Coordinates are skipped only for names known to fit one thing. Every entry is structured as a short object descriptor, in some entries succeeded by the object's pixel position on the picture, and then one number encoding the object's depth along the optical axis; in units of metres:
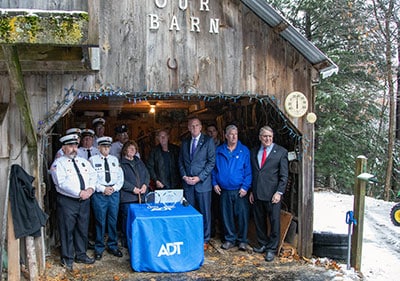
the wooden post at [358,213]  5.16
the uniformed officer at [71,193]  4.94
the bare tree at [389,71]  10.69
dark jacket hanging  4.39
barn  4.49
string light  4.70
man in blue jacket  5.84
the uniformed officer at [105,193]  5.35
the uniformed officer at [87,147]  5.82
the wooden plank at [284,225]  5.68
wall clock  5.46
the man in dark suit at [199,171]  5.88
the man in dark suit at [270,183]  5.53
